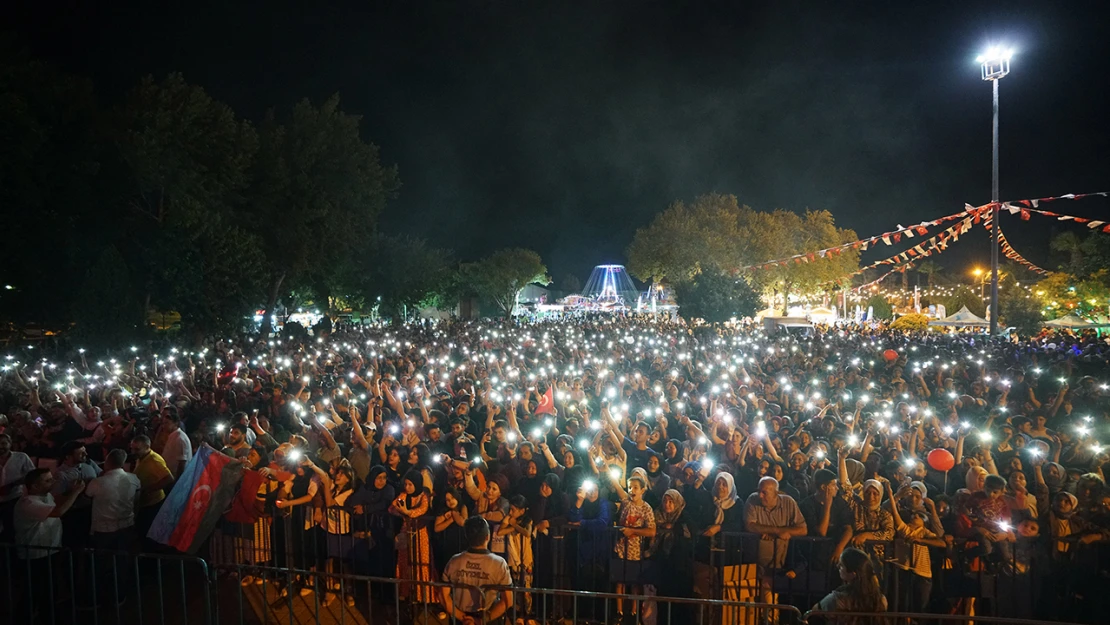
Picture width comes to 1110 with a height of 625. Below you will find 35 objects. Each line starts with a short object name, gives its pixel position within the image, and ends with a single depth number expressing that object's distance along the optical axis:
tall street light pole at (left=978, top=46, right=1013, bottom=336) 20.68
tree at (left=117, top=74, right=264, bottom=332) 22.61
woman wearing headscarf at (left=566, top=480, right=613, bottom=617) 5.62
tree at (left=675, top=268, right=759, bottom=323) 36.72
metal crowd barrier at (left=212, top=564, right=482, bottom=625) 5.76
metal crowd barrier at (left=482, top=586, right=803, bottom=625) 5.34
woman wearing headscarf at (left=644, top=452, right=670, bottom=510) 5.96
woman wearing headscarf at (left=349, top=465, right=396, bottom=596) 5.99
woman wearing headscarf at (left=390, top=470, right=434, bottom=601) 5.72
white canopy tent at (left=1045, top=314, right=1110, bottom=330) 30.62
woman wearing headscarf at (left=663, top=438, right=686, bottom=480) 7.16
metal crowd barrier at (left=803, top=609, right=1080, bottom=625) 3.46
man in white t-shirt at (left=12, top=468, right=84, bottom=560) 5.43
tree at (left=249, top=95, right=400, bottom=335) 30.09
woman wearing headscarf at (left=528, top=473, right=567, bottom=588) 5.70
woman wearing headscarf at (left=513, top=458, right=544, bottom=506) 6.07
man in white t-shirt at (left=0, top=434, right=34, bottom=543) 6.27
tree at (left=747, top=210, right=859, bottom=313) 47.22
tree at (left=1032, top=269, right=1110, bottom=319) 42.34
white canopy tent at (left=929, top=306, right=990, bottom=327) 32.06
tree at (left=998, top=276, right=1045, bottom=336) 28.43
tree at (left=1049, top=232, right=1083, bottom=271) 45.56
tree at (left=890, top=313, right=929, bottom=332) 32.41
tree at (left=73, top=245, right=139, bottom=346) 20.03
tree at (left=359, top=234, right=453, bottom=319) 40.56
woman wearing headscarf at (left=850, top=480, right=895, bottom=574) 5.20
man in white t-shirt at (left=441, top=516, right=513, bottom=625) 4.55
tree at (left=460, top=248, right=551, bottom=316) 64.31
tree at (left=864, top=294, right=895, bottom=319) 46.38
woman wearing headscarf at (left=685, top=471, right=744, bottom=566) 5.38
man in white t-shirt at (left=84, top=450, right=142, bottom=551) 5.72
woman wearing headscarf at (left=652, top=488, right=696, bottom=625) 5.48
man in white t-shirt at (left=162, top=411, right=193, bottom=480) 7.35
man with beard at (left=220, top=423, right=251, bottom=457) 7.03
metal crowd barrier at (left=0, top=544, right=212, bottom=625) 5.55
